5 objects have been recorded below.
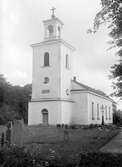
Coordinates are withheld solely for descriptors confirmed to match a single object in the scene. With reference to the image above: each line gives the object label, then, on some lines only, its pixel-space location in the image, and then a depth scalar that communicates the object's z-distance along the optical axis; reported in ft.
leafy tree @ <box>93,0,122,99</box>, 30.90
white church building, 114.83
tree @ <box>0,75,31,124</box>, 153.48
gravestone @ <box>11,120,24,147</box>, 33.17
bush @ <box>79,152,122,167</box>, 23.22
